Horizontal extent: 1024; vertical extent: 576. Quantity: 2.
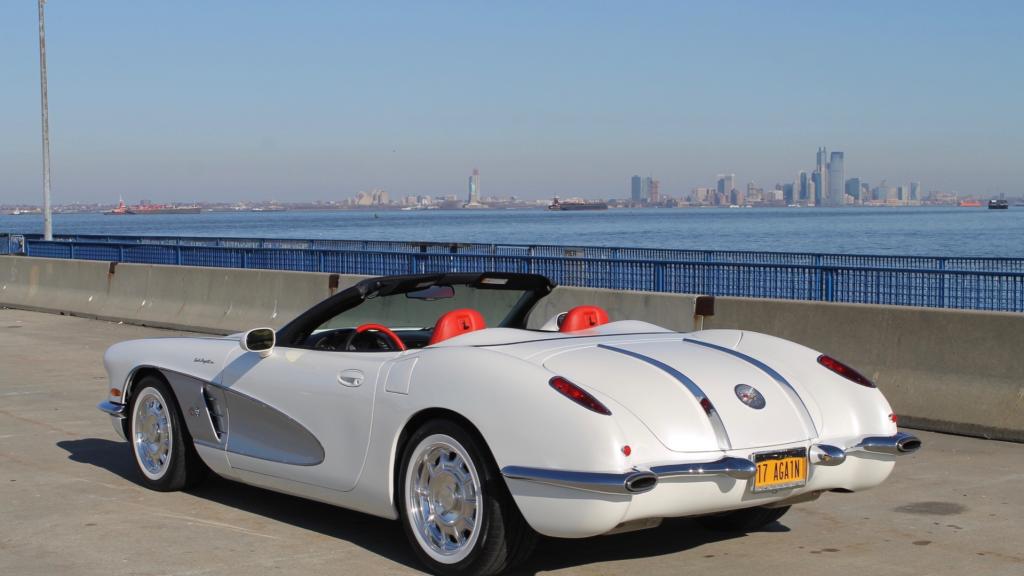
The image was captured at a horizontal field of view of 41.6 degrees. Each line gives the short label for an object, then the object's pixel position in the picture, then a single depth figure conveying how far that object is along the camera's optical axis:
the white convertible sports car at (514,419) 5.33
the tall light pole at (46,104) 29.69
